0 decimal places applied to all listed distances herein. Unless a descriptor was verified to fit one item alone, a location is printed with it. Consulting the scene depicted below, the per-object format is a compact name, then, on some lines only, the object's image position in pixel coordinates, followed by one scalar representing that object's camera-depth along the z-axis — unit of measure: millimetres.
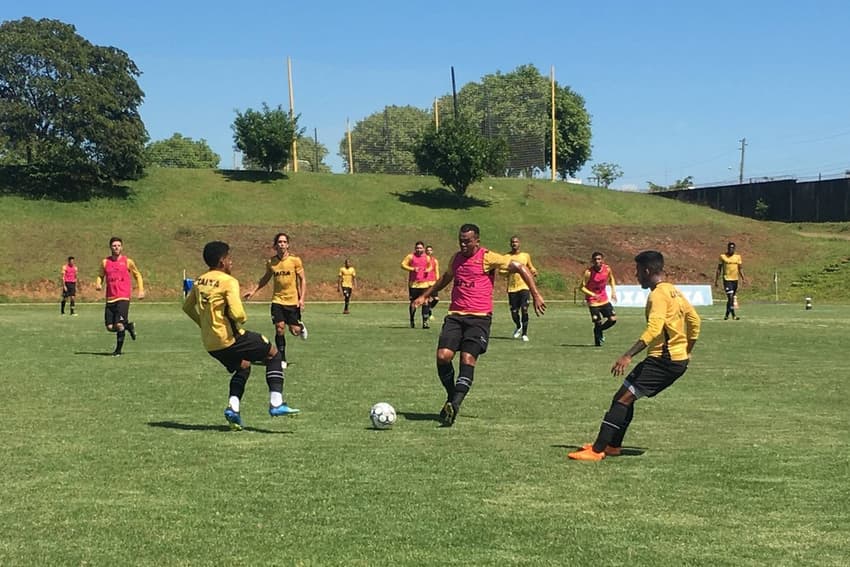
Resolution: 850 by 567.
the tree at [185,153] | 119350
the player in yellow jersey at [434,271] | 25309
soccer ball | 10055
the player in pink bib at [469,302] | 11023
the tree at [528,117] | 73438
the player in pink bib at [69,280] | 36281
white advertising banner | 42938
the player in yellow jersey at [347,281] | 38719
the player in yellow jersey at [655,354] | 8586
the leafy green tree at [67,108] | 60812
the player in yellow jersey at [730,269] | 29594
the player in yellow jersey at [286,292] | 16312
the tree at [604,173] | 115125
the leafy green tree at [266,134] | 66750
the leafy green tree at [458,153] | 66750
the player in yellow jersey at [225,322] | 9852
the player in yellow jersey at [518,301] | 22984
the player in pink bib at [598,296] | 21078
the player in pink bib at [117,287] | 18844
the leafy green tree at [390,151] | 83375
